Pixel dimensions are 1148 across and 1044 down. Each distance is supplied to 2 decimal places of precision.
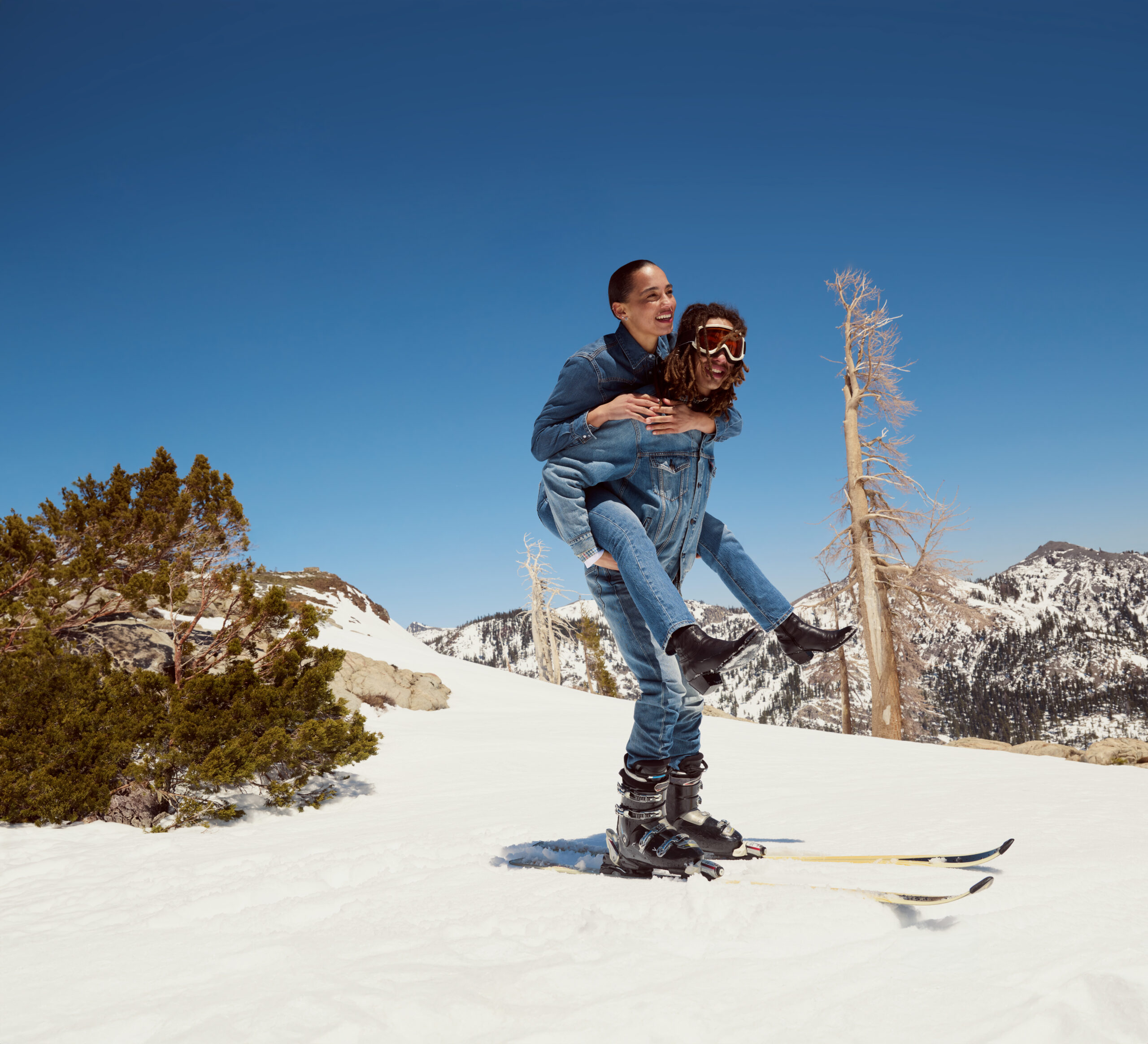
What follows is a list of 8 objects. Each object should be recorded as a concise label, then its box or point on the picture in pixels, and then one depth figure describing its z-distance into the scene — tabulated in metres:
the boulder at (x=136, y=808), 4.99
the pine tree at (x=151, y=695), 4.87
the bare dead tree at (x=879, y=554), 13.16
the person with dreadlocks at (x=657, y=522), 2.71
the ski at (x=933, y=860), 2.36
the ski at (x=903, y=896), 1.75
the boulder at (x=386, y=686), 12.84
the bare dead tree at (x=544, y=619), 30.14
